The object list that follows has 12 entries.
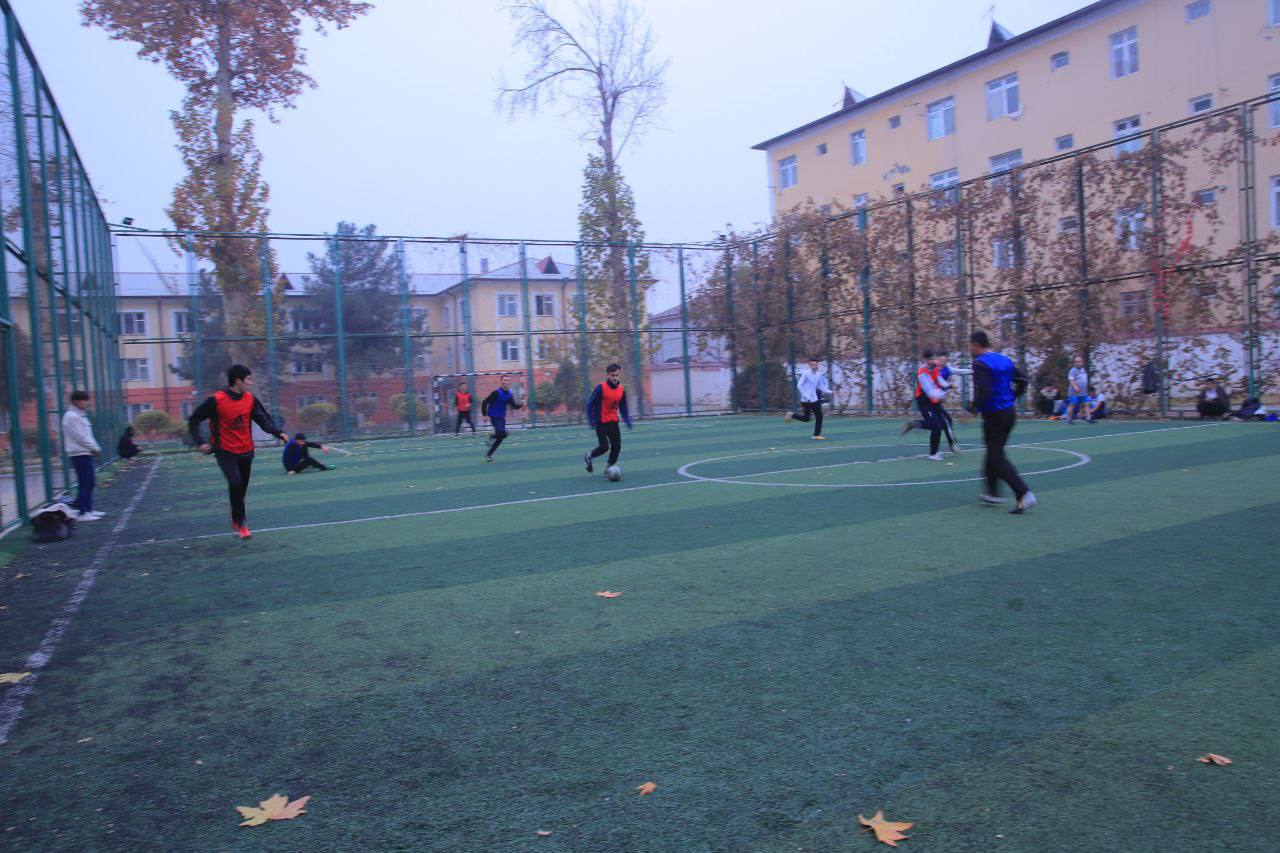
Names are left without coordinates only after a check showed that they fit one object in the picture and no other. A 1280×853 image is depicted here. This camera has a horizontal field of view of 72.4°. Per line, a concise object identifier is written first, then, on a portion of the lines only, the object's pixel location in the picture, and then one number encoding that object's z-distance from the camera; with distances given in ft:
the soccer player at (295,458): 59.67
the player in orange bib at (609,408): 43.86
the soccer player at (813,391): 65.36
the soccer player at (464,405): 91.81
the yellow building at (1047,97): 97.45
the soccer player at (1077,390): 68.74
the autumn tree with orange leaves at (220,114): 88.99
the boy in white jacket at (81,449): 39.24
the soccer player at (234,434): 31.65
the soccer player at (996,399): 30.78
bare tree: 103.96
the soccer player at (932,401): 46.34
